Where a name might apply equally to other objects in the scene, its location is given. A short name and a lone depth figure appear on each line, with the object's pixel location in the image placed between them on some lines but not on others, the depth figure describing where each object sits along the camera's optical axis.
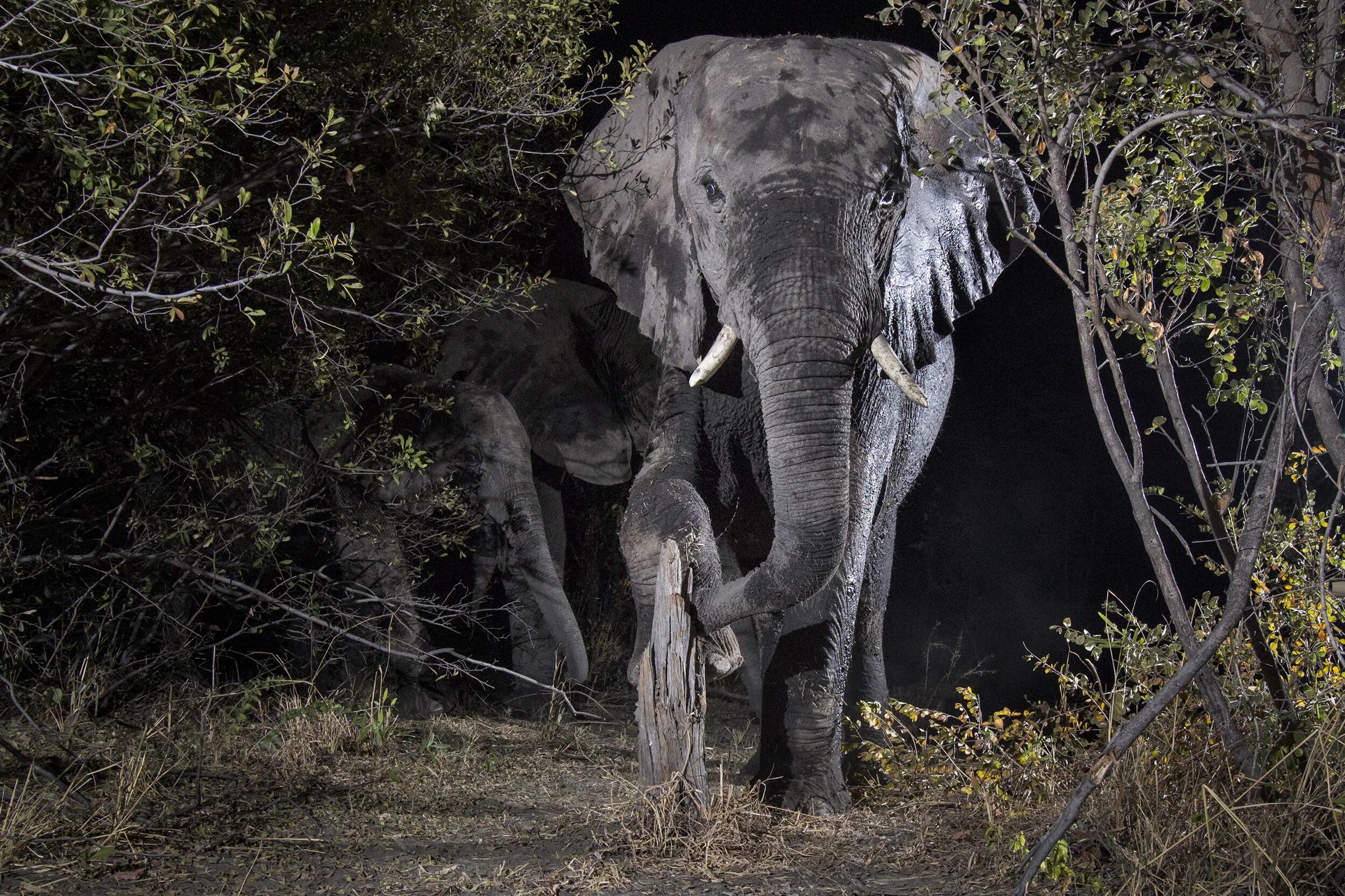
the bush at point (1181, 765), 3.44
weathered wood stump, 4.44
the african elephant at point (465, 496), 7.37
